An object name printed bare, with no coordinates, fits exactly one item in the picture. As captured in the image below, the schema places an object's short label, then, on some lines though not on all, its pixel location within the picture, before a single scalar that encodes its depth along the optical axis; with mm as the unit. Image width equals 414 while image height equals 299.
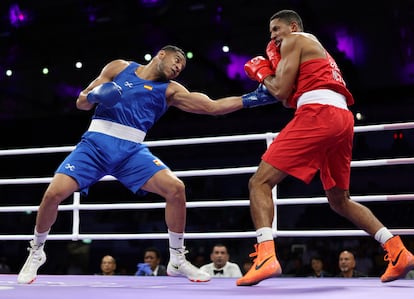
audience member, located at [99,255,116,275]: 6078
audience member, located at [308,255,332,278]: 6496
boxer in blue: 3035
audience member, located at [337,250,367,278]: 5250
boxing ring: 2253
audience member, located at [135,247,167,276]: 5709
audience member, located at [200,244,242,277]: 5445
